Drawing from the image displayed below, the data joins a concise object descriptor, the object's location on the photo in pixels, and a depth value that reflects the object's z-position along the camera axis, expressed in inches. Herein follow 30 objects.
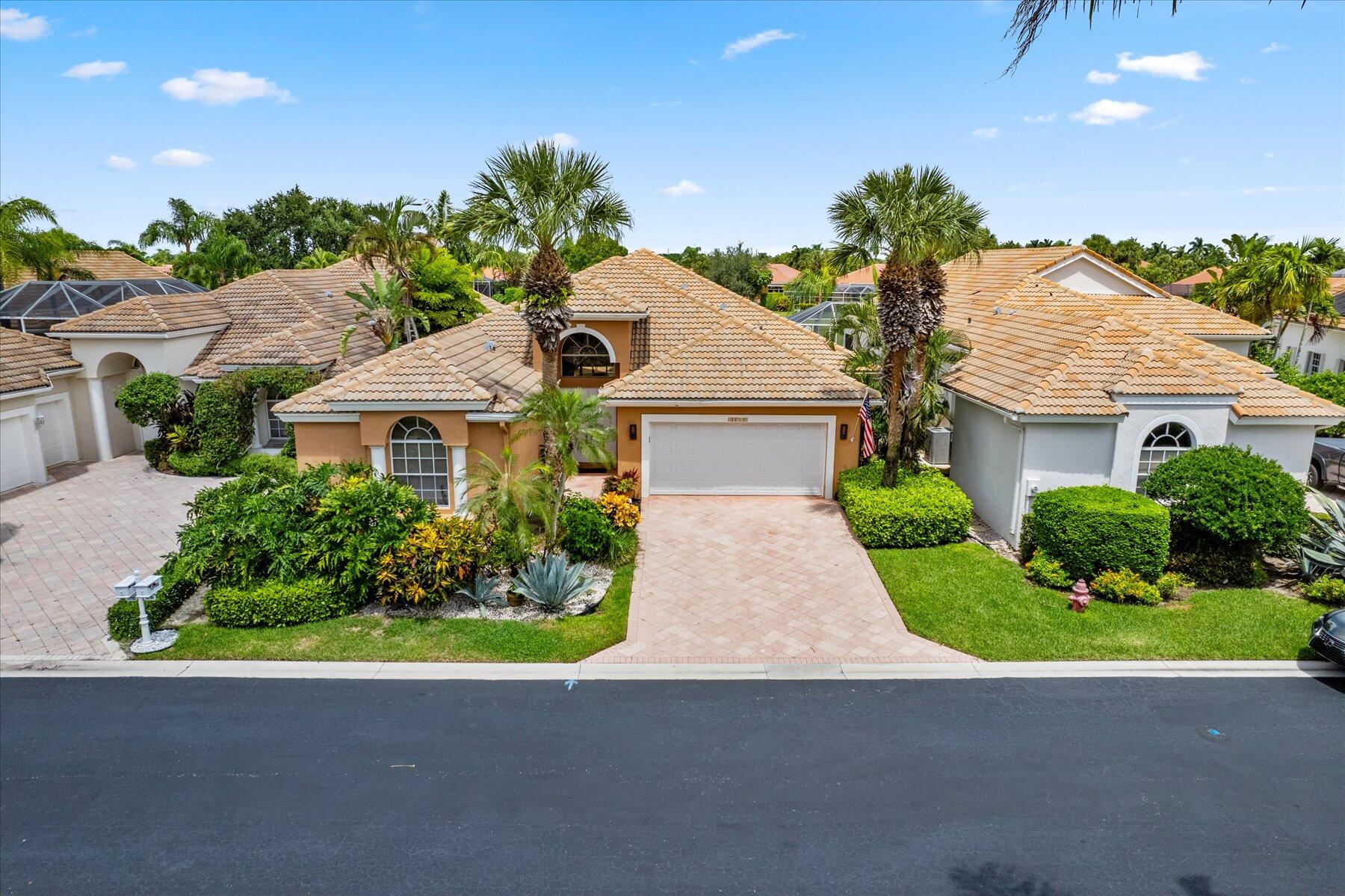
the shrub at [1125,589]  568.1
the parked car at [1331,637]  465.7
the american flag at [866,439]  801.6
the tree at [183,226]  2112.5
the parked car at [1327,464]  841.5
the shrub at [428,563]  548.7
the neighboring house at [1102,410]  649.6
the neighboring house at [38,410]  852.6
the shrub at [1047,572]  593.6
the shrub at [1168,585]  578.6
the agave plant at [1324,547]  585.9
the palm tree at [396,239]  1040.2
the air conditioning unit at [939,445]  845.4
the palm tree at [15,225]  1127.6
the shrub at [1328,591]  560.7
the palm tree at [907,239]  639.1
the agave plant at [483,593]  566.6
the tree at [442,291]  1217.4
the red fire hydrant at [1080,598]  559.8
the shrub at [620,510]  681.6
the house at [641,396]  691.4
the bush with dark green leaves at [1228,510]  579.8
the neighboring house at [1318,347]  1321.4
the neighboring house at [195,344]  958.4
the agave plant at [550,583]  560.4
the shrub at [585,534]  637.3
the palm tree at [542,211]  607.3
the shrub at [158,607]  513.0
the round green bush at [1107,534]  577.3
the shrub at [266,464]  830.2
